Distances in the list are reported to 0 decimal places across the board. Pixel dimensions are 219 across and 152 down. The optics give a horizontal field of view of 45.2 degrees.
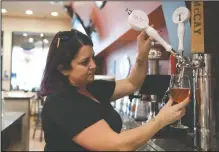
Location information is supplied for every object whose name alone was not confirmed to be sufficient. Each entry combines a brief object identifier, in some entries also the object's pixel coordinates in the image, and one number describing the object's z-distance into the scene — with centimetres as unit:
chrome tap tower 83
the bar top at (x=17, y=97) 345
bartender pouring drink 65
